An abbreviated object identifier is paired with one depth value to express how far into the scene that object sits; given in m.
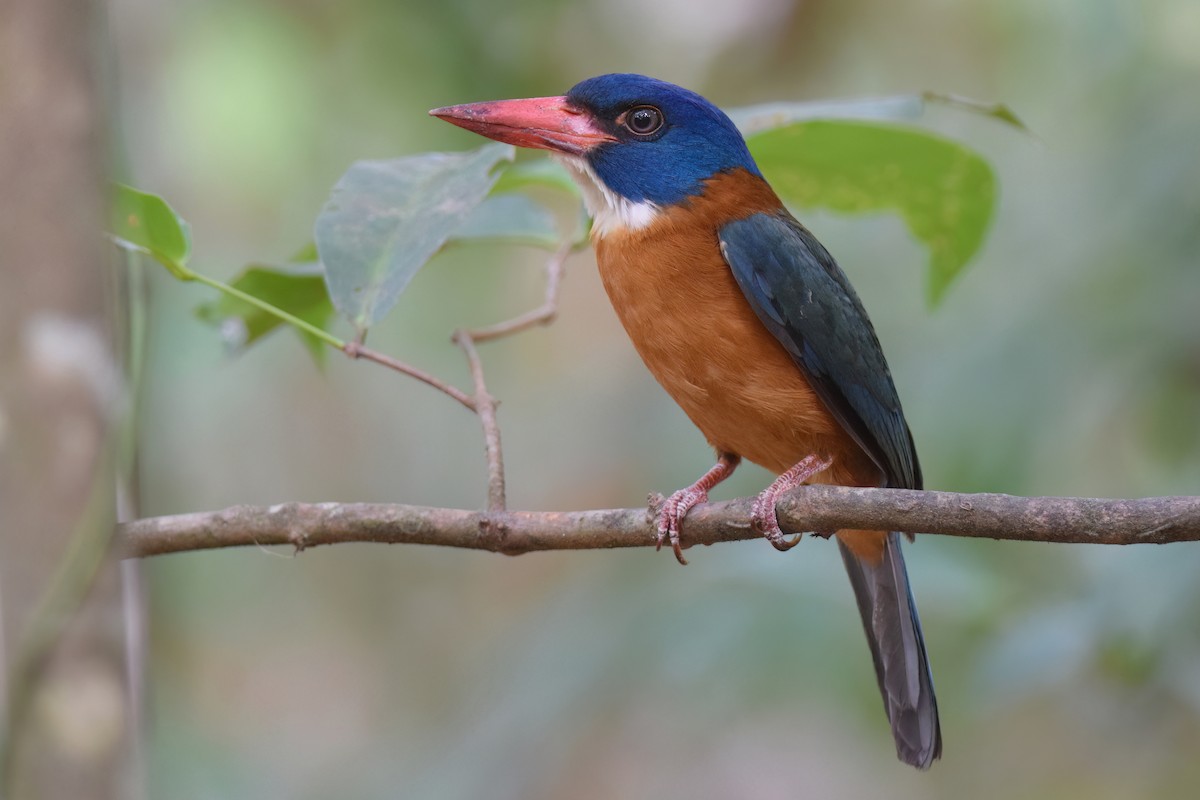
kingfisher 5.55
